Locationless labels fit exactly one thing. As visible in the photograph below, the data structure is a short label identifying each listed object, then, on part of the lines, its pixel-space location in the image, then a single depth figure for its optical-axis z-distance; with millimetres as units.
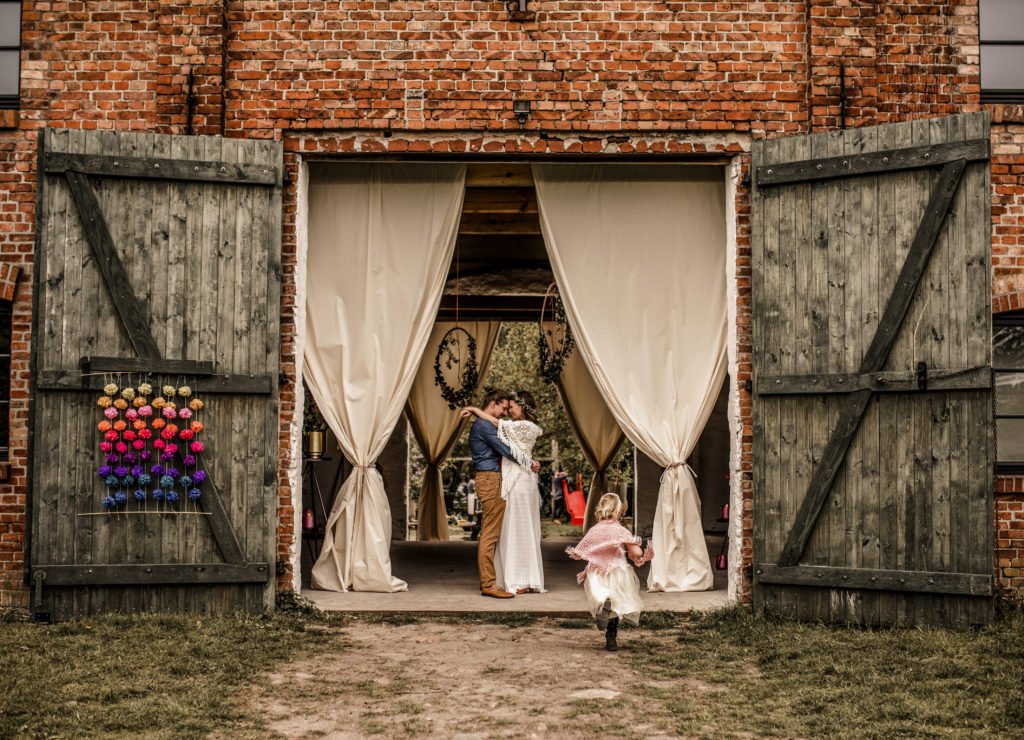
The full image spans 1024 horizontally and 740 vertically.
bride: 8844
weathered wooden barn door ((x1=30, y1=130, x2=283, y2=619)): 7219
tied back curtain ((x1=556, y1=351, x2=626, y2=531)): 13469
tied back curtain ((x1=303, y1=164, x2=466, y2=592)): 8547
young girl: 6617
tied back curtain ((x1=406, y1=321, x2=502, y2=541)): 14336
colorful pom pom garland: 7168
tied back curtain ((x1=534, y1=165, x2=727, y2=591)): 8617
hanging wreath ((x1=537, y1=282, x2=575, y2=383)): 11336
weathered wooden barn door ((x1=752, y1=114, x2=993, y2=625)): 6953
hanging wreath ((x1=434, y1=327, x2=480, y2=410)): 11711
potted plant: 11078
